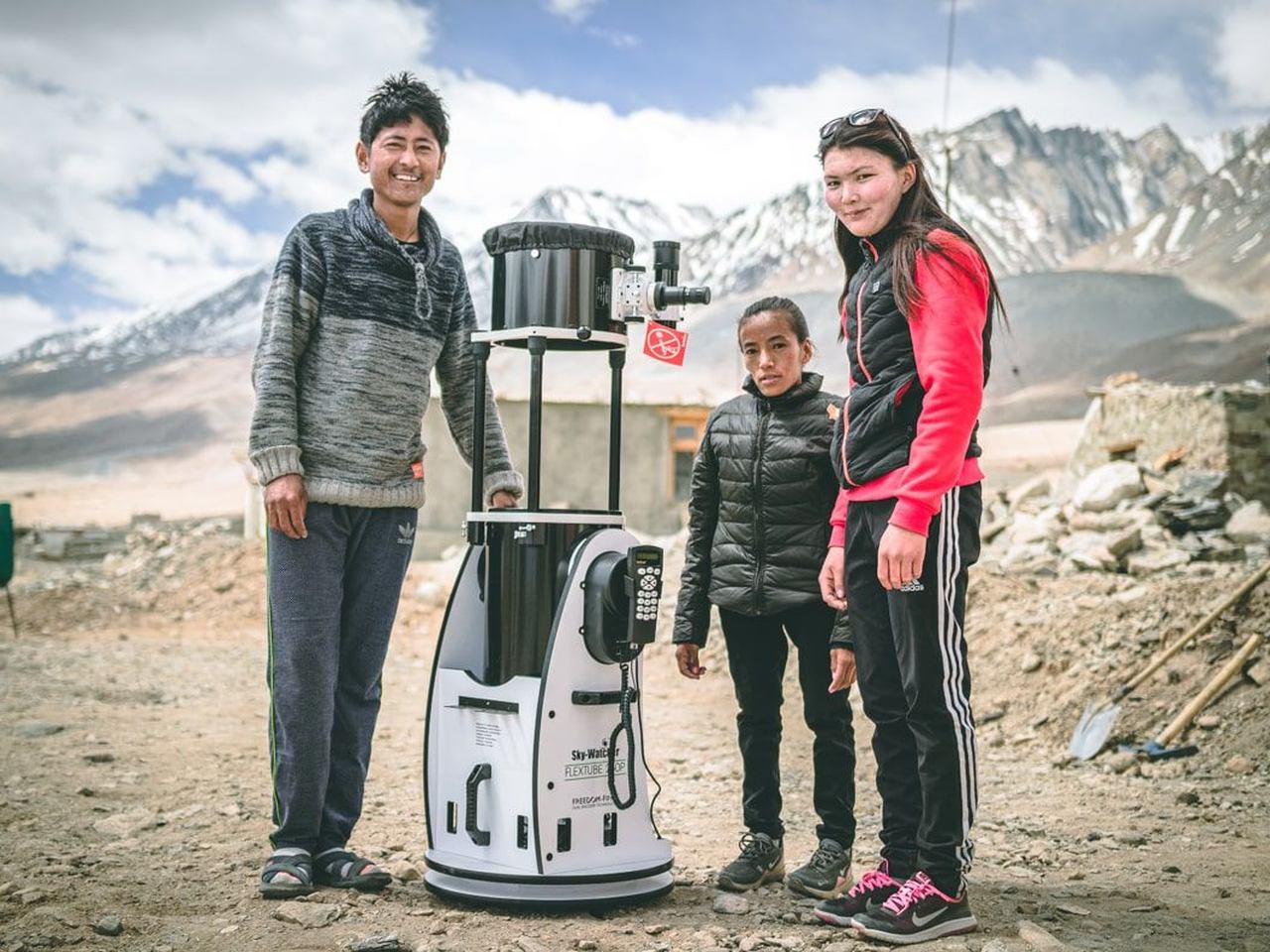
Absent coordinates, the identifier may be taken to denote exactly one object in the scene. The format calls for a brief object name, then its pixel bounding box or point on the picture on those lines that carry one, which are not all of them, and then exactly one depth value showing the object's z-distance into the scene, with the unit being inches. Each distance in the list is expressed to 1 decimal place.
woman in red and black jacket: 111.1
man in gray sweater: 130.6
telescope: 123.6
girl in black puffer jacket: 137.5
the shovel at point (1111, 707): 239.6
